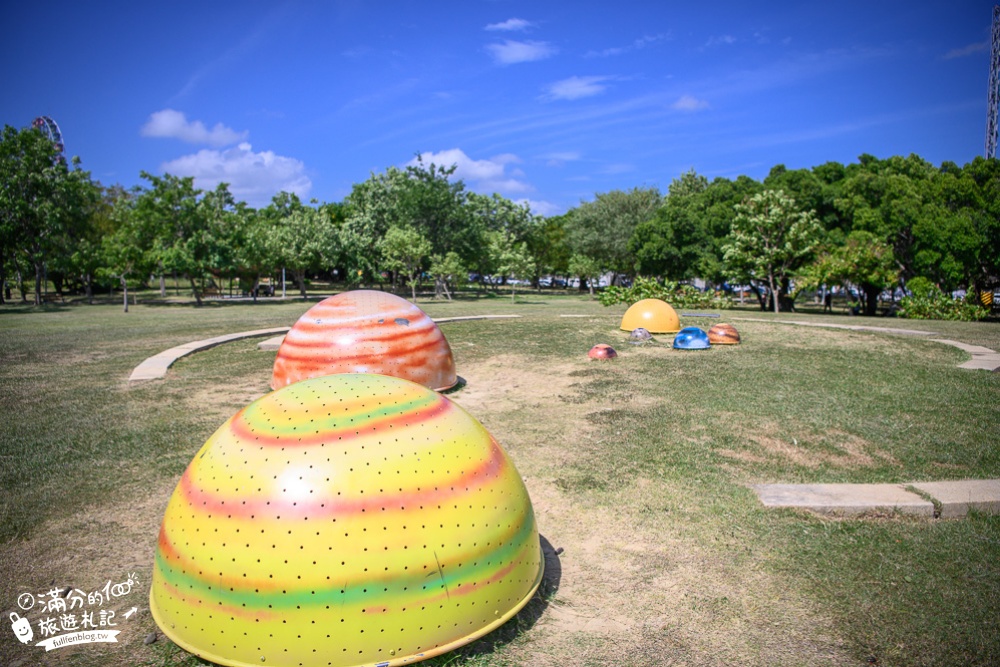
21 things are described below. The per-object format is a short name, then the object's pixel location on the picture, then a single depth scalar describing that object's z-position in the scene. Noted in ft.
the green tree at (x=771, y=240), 103.19
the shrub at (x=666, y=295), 102.17
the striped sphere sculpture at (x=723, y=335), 52.31
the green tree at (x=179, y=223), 125.49
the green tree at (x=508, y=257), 167.63
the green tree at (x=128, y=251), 120.26
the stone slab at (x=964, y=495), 17.72
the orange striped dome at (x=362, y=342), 29.30
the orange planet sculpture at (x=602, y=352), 45.65
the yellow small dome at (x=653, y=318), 59.52
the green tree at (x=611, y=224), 192.13
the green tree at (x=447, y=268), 154.61
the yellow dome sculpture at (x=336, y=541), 10.15
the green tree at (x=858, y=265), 95.20
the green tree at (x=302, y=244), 152.87
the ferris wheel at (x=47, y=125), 183.46
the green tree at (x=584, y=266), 185.26
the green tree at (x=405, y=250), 149.07
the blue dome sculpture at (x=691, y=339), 49.62
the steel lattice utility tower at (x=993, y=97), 154.10
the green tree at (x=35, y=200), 118.32
